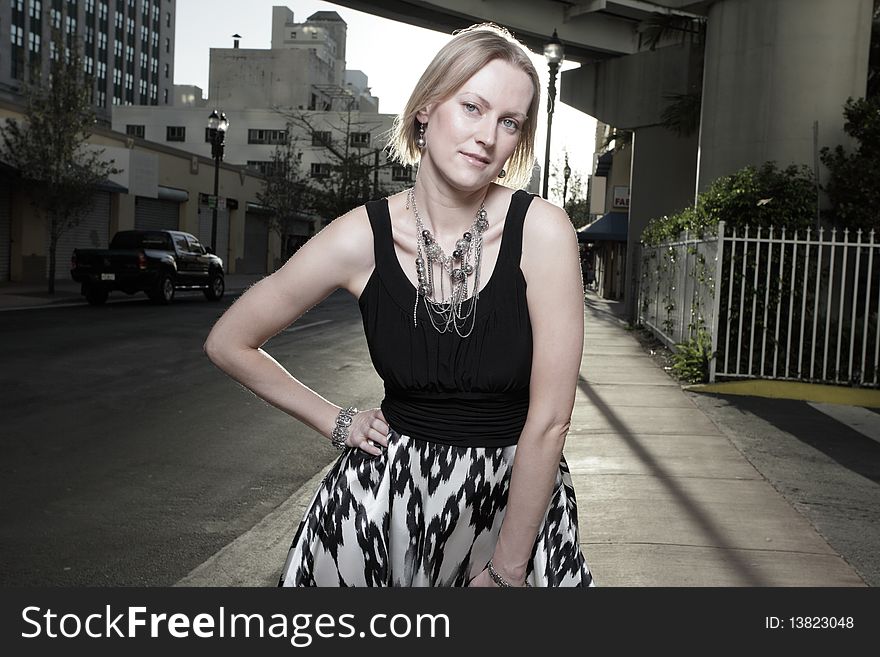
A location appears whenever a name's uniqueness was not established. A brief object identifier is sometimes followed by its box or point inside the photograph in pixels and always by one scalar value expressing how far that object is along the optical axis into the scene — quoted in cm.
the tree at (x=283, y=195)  4884
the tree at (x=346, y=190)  5269
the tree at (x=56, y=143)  2433
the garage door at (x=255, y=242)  5234
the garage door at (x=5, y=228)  2917
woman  183
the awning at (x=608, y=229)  3434
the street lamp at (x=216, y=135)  3334
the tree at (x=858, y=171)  1277
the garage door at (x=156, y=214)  3831
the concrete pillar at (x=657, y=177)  2350
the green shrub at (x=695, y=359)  1155
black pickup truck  2267
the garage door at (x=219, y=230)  4516
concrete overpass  1435
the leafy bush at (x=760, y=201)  1193
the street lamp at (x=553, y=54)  1873
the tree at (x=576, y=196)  6275
